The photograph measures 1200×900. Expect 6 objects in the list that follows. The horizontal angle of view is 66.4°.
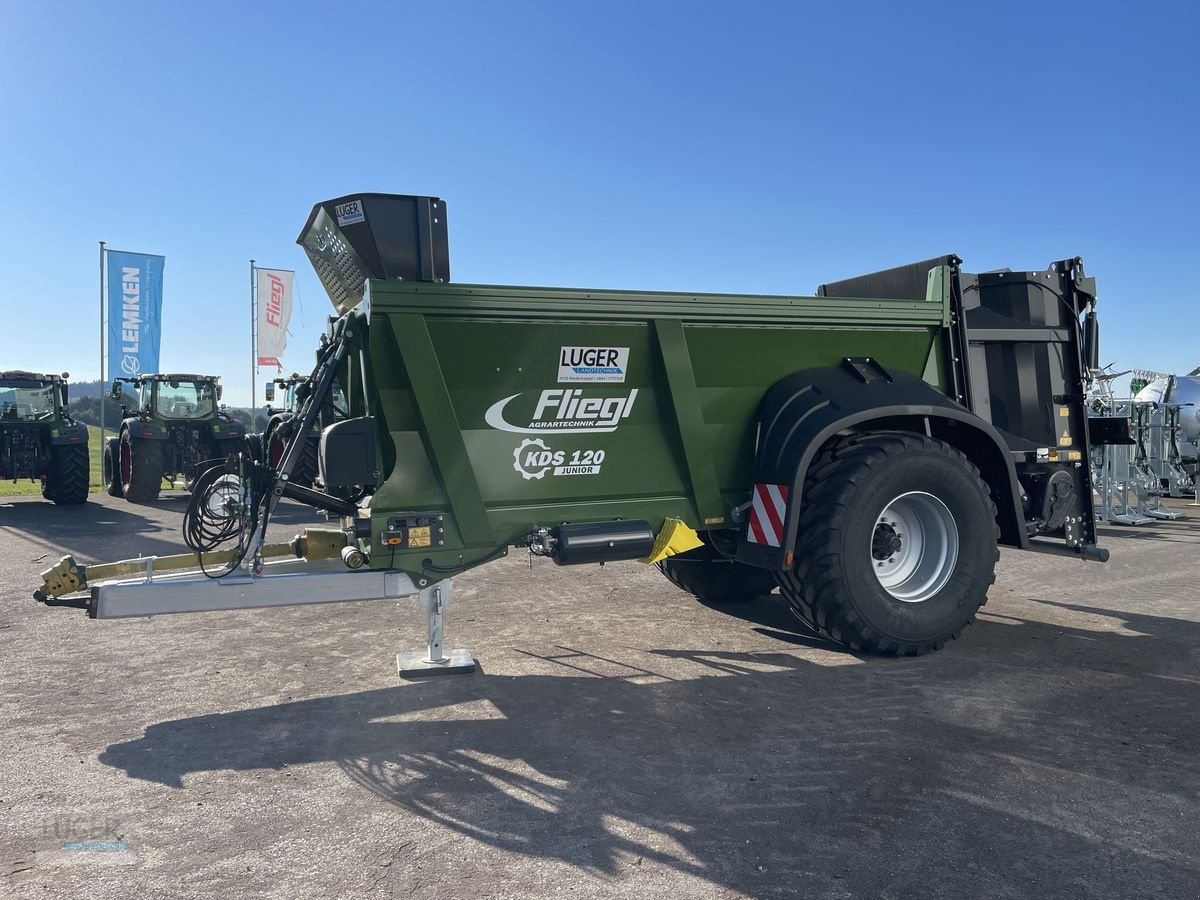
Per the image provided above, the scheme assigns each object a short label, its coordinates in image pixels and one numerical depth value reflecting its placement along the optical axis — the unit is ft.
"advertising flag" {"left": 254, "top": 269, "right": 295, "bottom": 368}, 83.61
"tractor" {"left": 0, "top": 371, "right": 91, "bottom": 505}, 51.37
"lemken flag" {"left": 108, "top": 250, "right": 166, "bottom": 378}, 70.90
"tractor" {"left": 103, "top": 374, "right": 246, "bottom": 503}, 53.21
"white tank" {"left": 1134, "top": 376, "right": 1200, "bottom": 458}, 56.39
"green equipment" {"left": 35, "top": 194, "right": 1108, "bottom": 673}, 15.80
